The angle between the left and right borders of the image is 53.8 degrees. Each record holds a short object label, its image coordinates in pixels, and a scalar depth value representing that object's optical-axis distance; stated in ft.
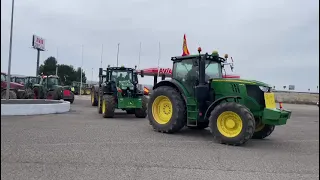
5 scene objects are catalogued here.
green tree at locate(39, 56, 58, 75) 198.39
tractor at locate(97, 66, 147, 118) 39.17
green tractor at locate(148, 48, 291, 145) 22.98
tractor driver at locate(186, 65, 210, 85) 27.04
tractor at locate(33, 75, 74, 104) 63.98
